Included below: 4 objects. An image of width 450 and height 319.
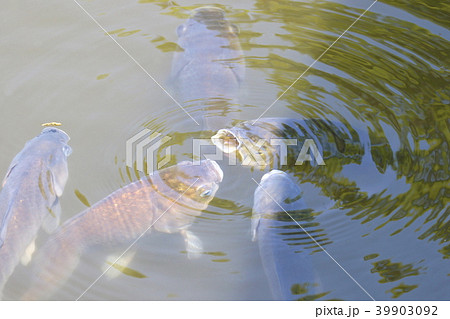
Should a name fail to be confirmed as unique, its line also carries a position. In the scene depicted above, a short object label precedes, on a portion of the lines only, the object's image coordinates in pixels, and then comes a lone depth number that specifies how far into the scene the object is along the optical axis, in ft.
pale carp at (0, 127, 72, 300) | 12.85
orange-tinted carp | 12.67
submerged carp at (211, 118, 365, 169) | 15.26
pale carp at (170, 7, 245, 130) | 16.76
